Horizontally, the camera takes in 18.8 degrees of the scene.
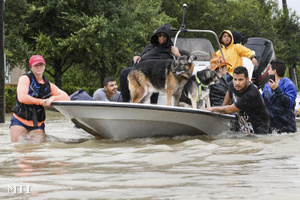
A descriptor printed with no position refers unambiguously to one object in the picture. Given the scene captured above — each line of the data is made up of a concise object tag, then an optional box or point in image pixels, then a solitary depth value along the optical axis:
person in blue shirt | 14.68
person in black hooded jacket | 14.32
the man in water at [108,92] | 16.43
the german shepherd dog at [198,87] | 14.56
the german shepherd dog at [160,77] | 13.83
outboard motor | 19.35
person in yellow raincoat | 17.00
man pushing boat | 13.83
